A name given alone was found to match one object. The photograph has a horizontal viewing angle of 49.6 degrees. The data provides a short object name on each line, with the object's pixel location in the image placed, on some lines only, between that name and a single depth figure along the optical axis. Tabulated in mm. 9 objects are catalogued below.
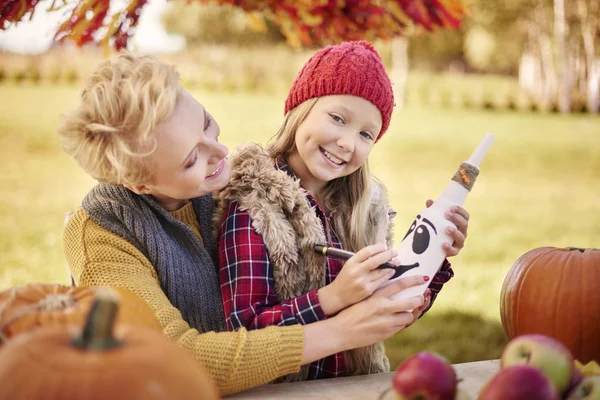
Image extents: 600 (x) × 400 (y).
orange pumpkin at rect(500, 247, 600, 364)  1635
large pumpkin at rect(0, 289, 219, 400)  839
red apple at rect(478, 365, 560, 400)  976
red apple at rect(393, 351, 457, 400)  1051
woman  1401
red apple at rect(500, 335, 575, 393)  1123
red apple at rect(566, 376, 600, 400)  1083
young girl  1558
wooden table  1425
